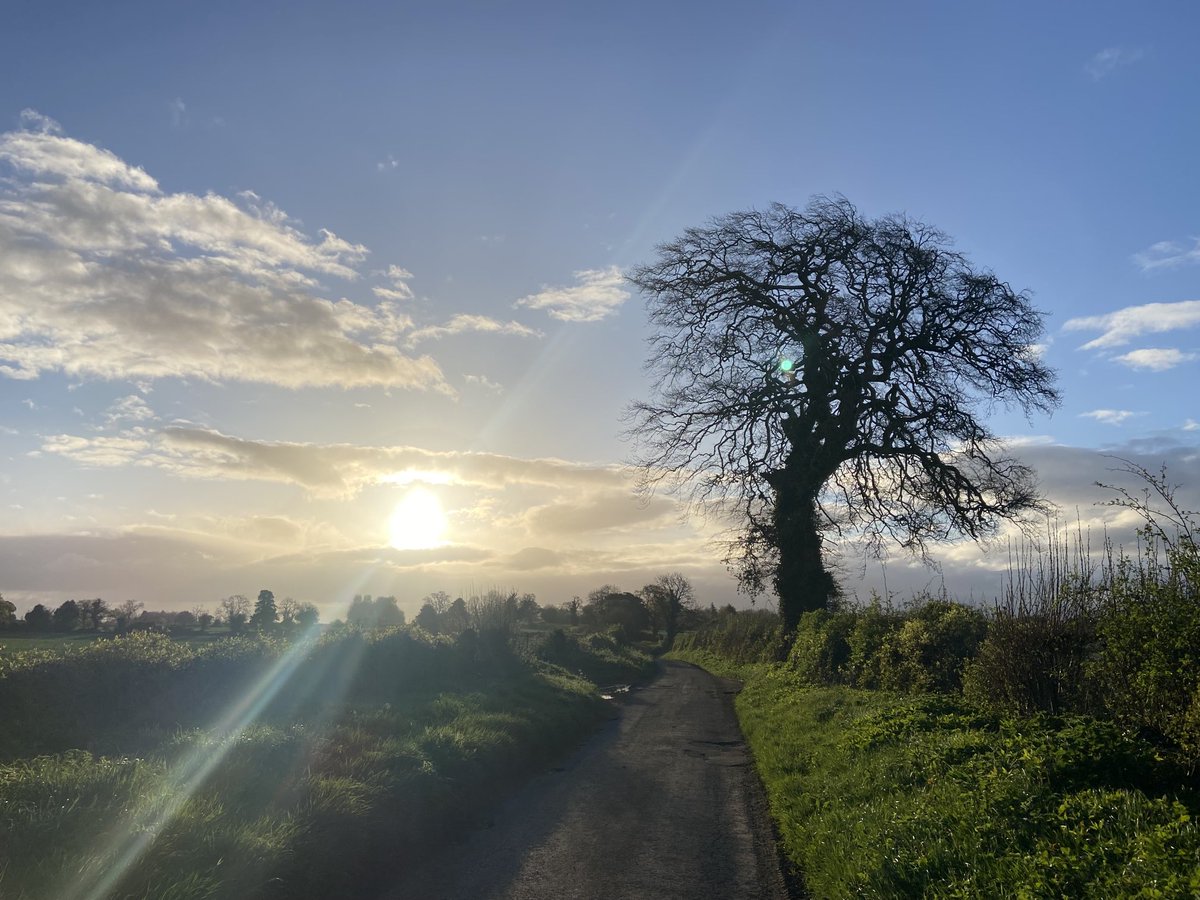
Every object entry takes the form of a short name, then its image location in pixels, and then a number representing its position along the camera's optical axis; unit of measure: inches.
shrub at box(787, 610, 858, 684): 781.9
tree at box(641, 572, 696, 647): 3690.9
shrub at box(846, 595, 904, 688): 681.0
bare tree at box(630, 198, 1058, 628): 869.8
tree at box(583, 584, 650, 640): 3845.2
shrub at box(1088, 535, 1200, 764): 247.0
